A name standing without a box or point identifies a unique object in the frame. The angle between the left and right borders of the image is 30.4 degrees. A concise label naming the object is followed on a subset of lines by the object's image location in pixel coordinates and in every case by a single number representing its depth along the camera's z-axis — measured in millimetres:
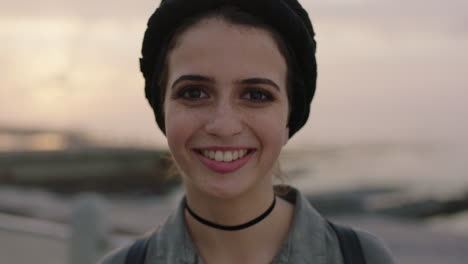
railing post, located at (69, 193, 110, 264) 1789
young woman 843
